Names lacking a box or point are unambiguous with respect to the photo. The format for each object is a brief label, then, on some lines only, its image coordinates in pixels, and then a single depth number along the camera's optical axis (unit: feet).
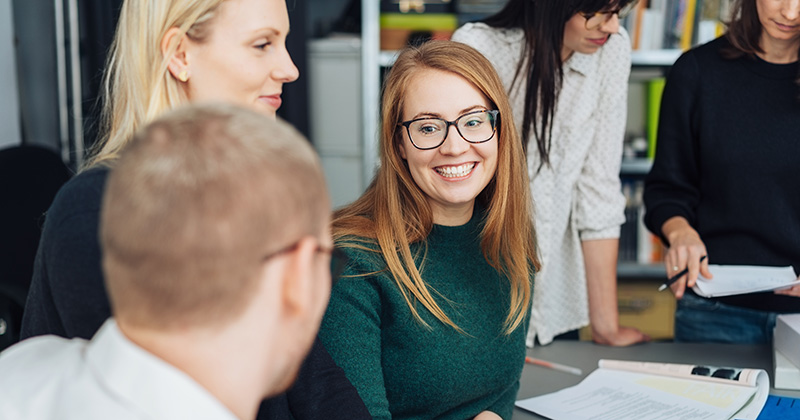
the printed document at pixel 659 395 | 4.29
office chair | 6.40
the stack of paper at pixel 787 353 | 4.71
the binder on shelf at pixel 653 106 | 9.69
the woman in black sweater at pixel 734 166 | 5.46
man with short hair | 2.02
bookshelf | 9.68
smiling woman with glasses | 4.25
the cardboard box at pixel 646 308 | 10.41
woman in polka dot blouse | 5.56
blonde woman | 2.87
